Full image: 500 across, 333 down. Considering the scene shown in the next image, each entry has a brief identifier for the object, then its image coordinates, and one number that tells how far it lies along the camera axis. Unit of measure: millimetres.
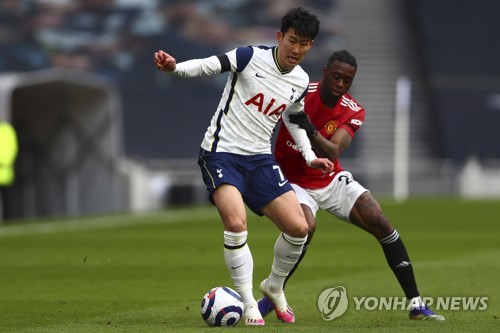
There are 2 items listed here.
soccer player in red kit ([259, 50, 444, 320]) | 19453
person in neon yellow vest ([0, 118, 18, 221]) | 54656
